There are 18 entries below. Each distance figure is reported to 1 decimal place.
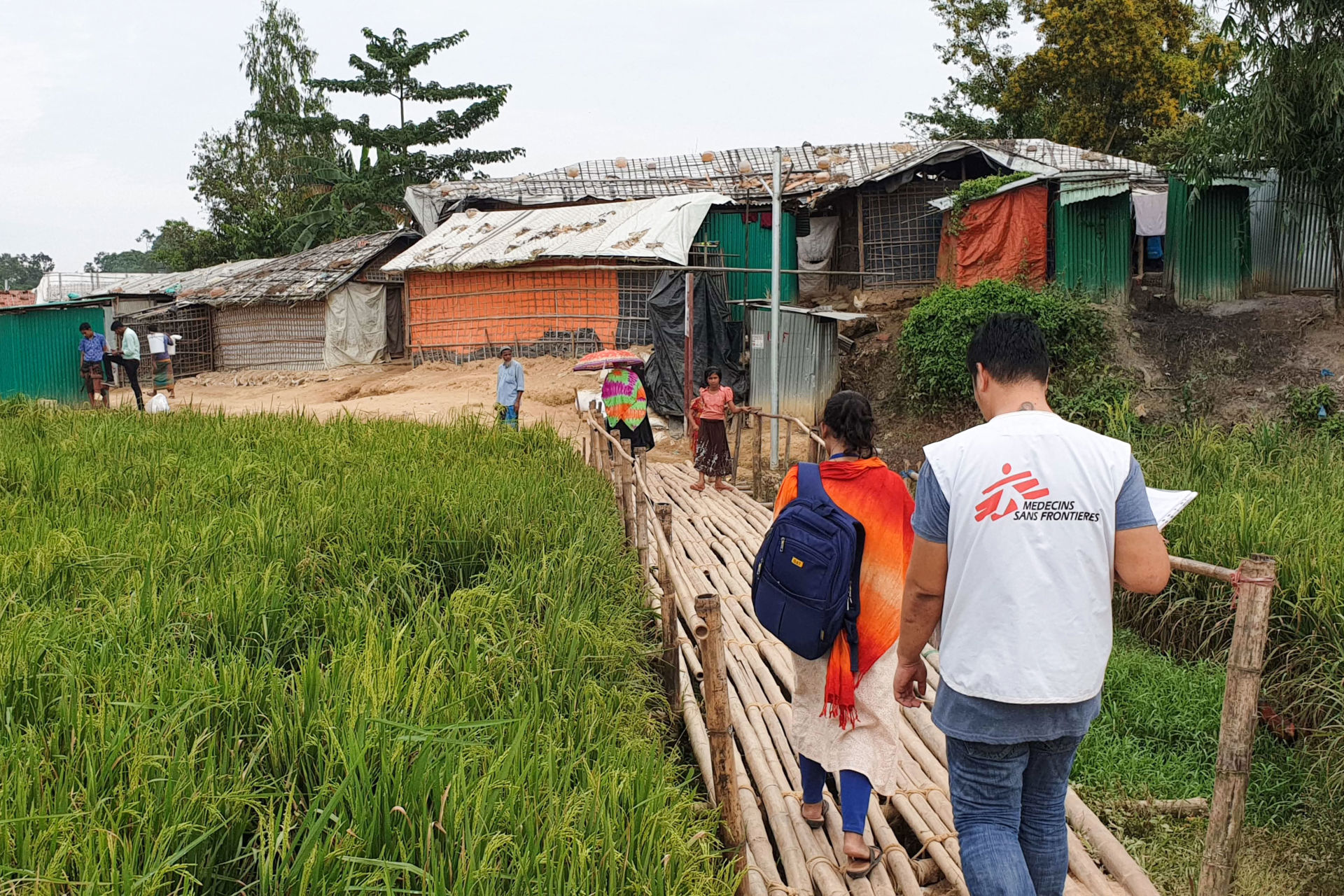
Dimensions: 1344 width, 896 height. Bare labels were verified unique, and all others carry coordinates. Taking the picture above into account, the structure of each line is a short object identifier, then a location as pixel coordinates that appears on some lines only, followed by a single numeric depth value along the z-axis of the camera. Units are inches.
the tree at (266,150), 1284.4
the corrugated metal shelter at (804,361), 569.9
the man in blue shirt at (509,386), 419.8
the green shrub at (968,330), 494.6
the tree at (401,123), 997.2
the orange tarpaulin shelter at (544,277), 668.7
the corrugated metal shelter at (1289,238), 484.7
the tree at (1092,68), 759.7
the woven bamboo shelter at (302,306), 835.4
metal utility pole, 462.6
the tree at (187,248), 1317.7
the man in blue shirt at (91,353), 582.6
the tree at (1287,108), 415.5
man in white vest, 82.3
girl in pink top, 363.6
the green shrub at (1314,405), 428.5
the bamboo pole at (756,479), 386.9
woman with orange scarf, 116.1
